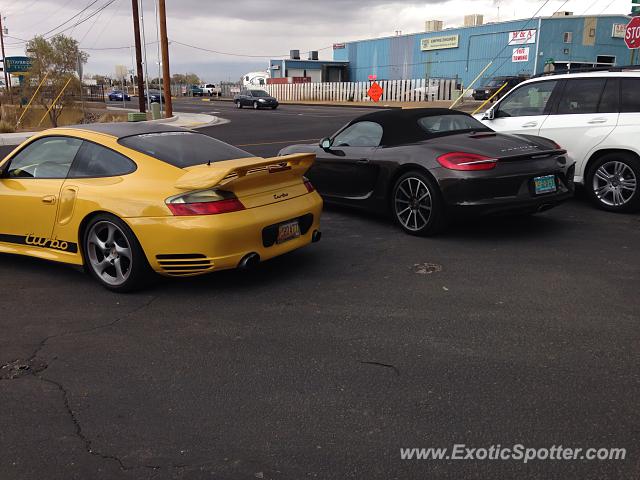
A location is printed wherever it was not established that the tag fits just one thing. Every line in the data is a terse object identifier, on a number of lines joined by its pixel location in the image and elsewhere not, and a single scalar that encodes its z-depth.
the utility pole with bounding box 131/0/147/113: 28.88
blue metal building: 46.59
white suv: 7.40
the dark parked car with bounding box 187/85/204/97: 84.31
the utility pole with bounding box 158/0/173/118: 26.61
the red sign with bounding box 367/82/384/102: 28.04
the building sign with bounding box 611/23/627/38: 47.78
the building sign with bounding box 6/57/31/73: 43.41
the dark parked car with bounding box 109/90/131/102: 66.25
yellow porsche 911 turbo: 4.71
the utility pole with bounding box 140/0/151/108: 29.56
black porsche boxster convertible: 6.11
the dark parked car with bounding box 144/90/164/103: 59.50
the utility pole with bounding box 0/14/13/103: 39.57
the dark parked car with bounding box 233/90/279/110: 43.53
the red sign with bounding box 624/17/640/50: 14.34
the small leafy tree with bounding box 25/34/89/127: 31.95
